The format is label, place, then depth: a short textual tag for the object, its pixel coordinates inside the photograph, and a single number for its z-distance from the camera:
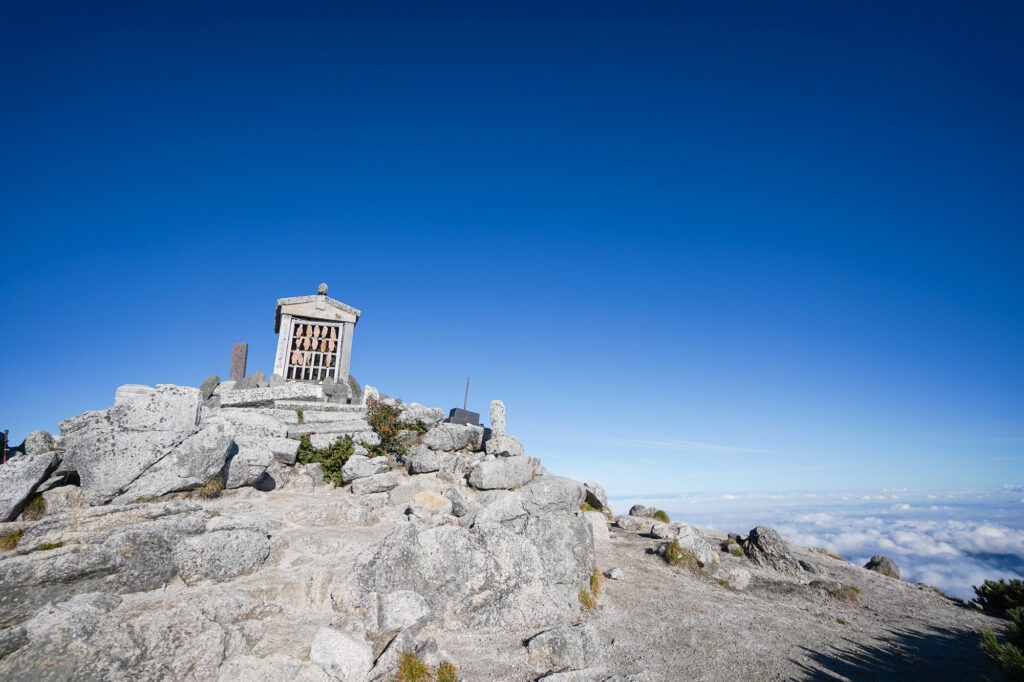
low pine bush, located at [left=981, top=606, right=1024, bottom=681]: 8.23
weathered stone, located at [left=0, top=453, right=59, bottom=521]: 10.11
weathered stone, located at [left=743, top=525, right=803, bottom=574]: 16.14
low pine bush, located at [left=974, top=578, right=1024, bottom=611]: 16.08
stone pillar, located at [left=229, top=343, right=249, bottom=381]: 24.57
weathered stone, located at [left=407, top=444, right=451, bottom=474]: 18.00
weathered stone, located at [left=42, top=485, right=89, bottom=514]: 10.84
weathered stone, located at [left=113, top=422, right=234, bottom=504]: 11.27
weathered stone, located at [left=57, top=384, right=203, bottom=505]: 11.09
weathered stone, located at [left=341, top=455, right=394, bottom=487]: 15.98
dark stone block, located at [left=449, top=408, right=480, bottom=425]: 21.23
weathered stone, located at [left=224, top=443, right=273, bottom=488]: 12.95
